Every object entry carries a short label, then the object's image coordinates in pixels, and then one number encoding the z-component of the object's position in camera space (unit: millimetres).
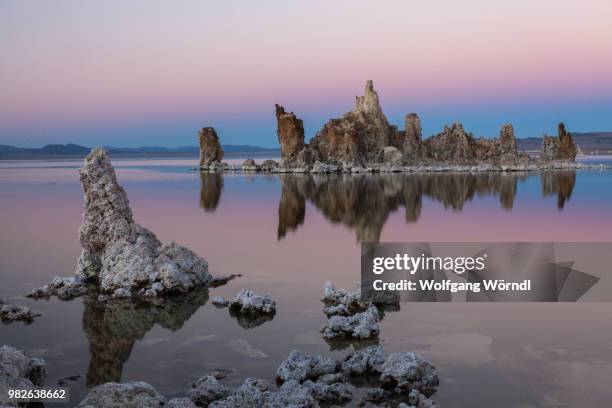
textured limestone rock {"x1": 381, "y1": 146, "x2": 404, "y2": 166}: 90438
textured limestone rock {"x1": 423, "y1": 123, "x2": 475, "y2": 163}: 94688
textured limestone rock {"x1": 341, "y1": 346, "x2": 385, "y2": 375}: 9055
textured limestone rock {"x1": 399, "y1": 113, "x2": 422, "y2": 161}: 95562
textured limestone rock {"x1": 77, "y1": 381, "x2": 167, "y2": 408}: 6863
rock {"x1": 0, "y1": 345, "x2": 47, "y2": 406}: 7833
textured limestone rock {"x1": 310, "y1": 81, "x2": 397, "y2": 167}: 90438
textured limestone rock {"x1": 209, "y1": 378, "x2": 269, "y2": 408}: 7402
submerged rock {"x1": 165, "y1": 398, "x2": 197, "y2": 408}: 7016
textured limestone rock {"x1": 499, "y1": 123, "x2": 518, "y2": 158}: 93125
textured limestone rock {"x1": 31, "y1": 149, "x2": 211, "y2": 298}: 14164
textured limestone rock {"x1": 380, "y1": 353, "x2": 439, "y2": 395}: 8422
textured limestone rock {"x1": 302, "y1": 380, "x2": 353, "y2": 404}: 8102
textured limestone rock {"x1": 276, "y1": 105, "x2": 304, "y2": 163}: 93125
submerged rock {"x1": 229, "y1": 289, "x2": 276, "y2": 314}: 12508
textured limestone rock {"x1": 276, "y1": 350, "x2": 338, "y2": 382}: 8645
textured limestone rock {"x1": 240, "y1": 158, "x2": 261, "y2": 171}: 96375
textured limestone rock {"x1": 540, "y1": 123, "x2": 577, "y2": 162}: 99500
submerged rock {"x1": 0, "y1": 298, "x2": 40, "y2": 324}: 12023
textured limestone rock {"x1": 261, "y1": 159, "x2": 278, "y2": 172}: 96219
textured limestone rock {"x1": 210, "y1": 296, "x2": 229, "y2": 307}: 13203
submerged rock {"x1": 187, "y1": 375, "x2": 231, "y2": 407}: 8023
